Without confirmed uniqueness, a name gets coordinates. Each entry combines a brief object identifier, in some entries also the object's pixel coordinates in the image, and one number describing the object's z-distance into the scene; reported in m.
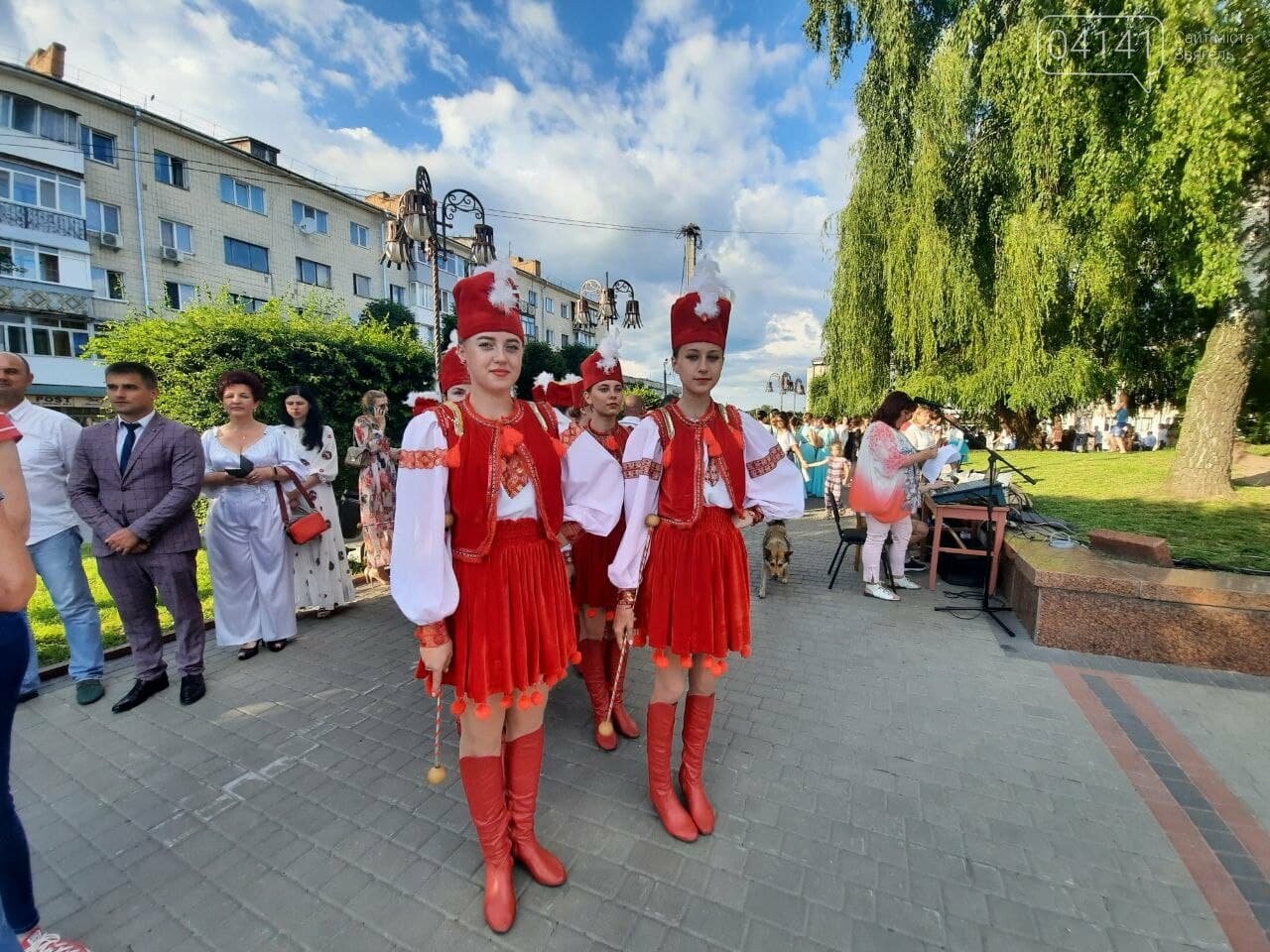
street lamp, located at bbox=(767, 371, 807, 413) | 31.28
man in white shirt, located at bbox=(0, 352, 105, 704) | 3.60
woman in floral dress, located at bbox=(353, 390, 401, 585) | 5.74
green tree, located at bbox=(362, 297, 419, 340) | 25.39
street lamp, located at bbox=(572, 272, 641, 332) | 12.17
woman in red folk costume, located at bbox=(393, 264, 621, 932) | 1.89
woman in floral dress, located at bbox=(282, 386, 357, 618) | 4.96
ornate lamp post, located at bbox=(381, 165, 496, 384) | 7.07
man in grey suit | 3.50
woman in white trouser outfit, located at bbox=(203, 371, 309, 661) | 4.22
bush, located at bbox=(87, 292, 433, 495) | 8.05
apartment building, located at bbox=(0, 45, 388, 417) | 18.83
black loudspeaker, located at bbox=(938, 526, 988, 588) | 6.27
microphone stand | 5.06
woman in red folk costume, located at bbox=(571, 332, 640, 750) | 3.27
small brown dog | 6.12
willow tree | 6.54
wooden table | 5.63
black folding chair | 6.21
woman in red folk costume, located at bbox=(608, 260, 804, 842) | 2.38
